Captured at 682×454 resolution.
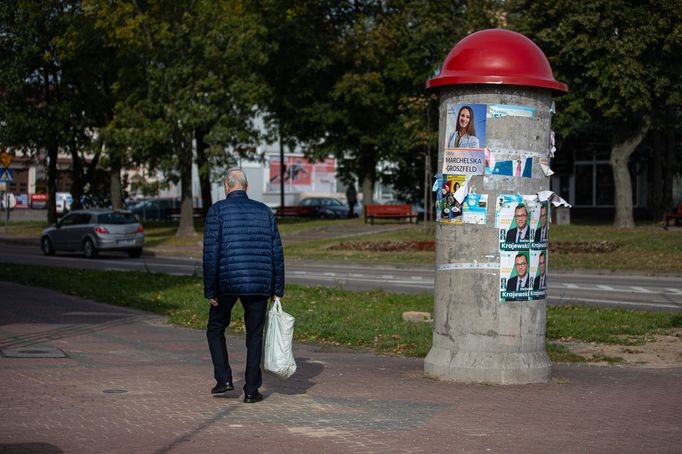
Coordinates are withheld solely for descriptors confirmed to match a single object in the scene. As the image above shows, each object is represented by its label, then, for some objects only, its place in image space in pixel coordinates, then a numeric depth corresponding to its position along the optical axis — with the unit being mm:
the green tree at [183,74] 40438
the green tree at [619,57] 35469
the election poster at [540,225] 10188
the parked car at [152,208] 74138
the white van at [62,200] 89800
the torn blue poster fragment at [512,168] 10086
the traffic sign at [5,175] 46406
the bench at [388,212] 47219
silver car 35000
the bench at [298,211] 65125
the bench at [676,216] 37888
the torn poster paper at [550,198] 10188
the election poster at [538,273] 10141
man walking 8852
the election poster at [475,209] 10078
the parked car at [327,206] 73750
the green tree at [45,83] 48031
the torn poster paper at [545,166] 10297
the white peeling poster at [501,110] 10070
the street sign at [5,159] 46000
